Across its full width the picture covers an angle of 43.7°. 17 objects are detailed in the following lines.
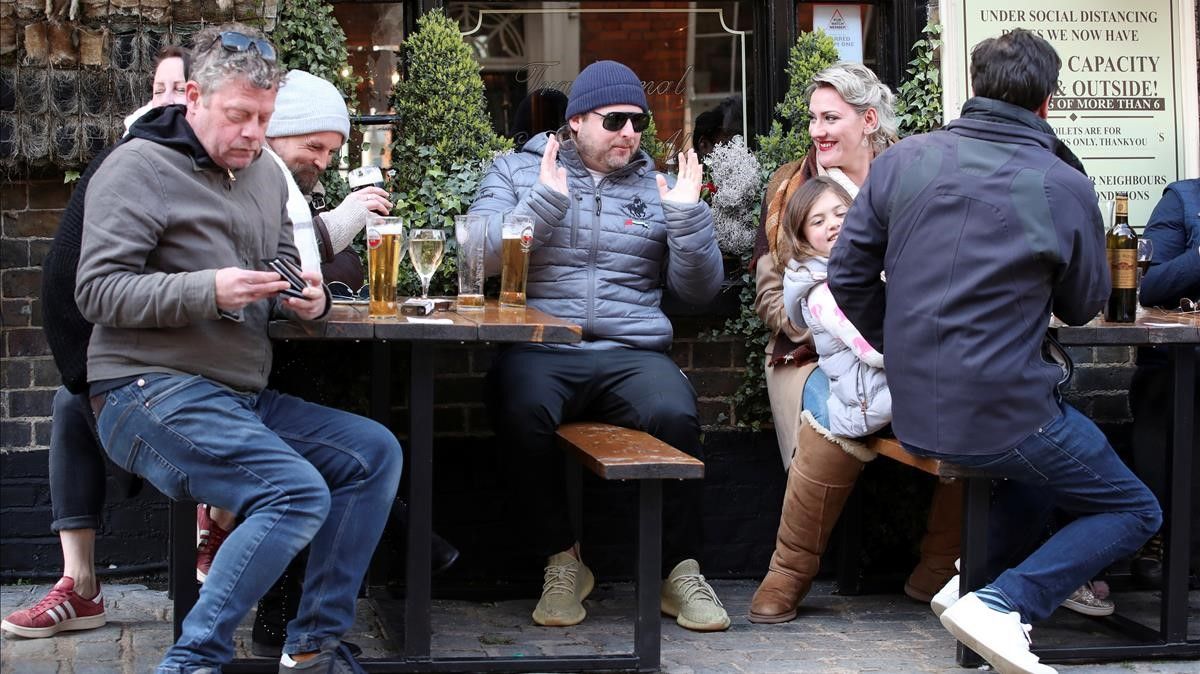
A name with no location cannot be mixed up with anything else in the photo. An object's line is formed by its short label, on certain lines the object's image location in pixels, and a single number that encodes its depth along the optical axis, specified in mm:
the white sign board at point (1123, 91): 5504
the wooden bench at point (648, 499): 3914
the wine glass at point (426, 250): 4023
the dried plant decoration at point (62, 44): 4684
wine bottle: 4340
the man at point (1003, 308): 3746
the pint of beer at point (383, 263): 3865
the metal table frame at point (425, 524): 3699
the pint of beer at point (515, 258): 4211
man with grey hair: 3279
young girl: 4379
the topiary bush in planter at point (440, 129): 5016
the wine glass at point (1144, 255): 4652
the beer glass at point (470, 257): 4141
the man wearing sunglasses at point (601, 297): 4578
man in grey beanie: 4266
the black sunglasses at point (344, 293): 4451
